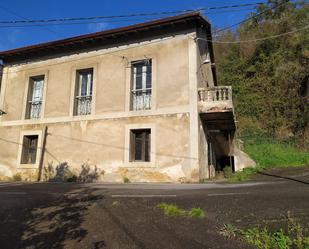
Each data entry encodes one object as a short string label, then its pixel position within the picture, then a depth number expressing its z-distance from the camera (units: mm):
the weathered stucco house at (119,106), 11734
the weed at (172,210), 5684
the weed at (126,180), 12047
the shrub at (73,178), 13041
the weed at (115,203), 6398
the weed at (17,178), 14211
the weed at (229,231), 4605
